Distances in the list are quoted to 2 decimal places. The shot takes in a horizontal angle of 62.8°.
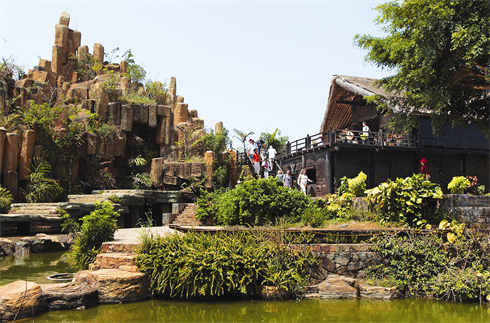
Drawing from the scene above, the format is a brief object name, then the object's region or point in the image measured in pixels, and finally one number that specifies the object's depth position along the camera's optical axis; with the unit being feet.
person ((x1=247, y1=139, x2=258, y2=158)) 76.30
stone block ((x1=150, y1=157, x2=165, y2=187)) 72.43
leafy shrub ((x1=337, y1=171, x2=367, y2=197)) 46.73
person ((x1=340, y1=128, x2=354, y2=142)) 61.56
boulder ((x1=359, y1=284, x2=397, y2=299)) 28.17
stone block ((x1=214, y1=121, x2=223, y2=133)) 89.71
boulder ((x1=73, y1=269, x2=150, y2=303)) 26.07
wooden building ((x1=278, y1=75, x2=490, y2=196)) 63.41
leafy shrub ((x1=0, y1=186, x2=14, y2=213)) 54.29
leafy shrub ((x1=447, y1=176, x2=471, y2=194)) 44.92
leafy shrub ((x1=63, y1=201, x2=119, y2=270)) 32.89
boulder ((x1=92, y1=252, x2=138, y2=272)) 28.50
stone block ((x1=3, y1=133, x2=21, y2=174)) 61.41
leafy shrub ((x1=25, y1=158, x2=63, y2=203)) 61.26
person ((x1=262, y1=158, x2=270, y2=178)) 71.51
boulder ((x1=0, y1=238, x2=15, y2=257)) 43.96
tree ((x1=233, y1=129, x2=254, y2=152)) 103.40
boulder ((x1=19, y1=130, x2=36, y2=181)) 62.80
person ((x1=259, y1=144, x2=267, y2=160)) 76.48
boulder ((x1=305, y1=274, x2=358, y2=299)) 28.12
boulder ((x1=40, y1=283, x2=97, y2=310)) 24.70
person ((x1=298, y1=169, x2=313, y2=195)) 60.54
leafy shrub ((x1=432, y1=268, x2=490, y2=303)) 27.44
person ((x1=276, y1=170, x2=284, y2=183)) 70.33
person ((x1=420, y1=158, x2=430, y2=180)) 53.65
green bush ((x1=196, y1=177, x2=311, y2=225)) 36.86
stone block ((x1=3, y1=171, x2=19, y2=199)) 61.05
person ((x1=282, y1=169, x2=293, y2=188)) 61.65
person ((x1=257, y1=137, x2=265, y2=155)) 77.40
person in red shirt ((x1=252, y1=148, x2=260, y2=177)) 72.86
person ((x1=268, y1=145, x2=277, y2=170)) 74.59
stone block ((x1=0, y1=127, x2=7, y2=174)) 60.39
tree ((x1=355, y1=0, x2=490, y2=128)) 45.55
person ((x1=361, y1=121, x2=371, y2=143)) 62.09
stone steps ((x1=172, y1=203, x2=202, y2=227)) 53.71
